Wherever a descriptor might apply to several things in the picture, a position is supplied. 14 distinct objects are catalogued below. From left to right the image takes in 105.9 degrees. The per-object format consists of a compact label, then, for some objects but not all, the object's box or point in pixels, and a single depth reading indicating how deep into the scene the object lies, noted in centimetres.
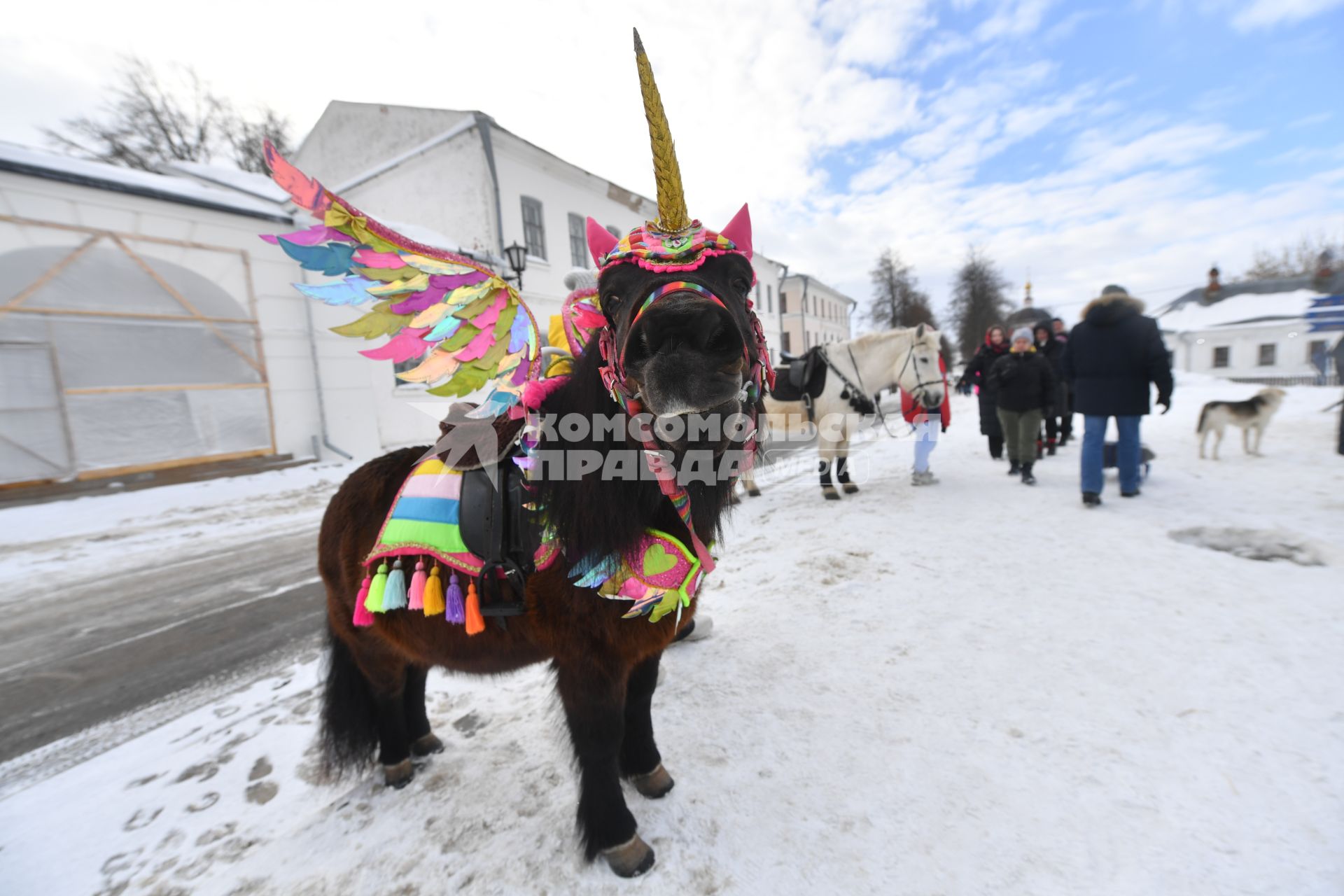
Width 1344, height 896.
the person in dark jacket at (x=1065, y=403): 736
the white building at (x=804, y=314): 3612
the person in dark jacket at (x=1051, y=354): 730
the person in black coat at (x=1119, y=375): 454
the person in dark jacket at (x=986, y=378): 661
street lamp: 991
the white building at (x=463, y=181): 1359
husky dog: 593
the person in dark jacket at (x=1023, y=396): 565
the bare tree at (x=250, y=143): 1808
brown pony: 112
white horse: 554
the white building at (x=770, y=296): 2873
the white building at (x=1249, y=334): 2470
